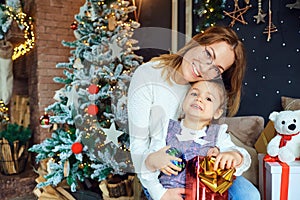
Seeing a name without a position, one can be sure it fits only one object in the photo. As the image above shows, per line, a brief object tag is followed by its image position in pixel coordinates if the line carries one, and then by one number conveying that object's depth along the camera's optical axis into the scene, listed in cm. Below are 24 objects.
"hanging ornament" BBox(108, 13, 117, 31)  155
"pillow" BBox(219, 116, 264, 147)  142
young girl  83
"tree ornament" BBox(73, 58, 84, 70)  156
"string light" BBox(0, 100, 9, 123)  241
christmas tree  147
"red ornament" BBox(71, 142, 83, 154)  149
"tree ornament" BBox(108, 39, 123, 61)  153
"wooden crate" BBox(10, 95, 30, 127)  251
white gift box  108
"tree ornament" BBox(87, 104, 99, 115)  143
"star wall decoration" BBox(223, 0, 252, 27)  156
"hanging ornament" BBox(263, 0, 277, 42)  151
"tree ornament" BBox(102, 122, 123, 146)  135
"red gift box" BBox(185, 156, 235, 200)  77
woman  83
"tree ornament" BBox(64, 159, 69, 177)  155
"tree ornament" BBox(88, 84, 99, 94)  148
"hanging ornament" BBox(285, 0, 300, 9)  137
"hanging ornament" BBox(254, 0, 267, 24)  151
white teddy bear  111
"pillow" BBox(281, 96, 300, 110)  135
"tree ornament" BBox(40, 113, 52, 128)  163
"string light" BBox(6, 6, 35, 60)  222
